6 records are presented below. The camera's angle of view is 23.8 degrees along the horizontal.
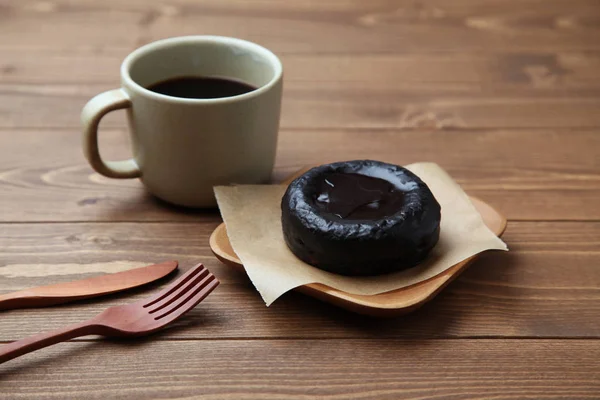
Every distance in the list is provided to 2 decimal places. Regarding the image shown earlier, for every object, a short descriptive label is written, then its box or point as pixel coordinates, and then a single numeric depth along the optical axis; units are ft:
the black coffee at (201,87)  2.41
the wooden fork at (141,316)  2.03
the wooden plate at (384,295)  2.09
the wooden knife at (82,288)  2.14
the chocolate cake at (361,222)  2.14
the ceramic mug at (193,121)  2.30
